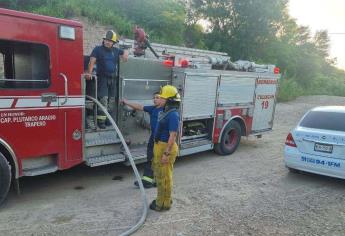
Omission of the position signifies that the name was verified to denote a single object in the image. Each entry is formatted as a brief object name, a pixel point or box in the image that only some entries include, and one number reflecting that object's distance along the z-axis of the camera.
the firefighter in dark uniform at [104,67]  6.09
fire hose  4.52
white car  6.53
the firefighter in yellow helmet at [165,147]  5.06
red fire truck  4.86
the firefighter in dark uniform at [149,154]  5.93
